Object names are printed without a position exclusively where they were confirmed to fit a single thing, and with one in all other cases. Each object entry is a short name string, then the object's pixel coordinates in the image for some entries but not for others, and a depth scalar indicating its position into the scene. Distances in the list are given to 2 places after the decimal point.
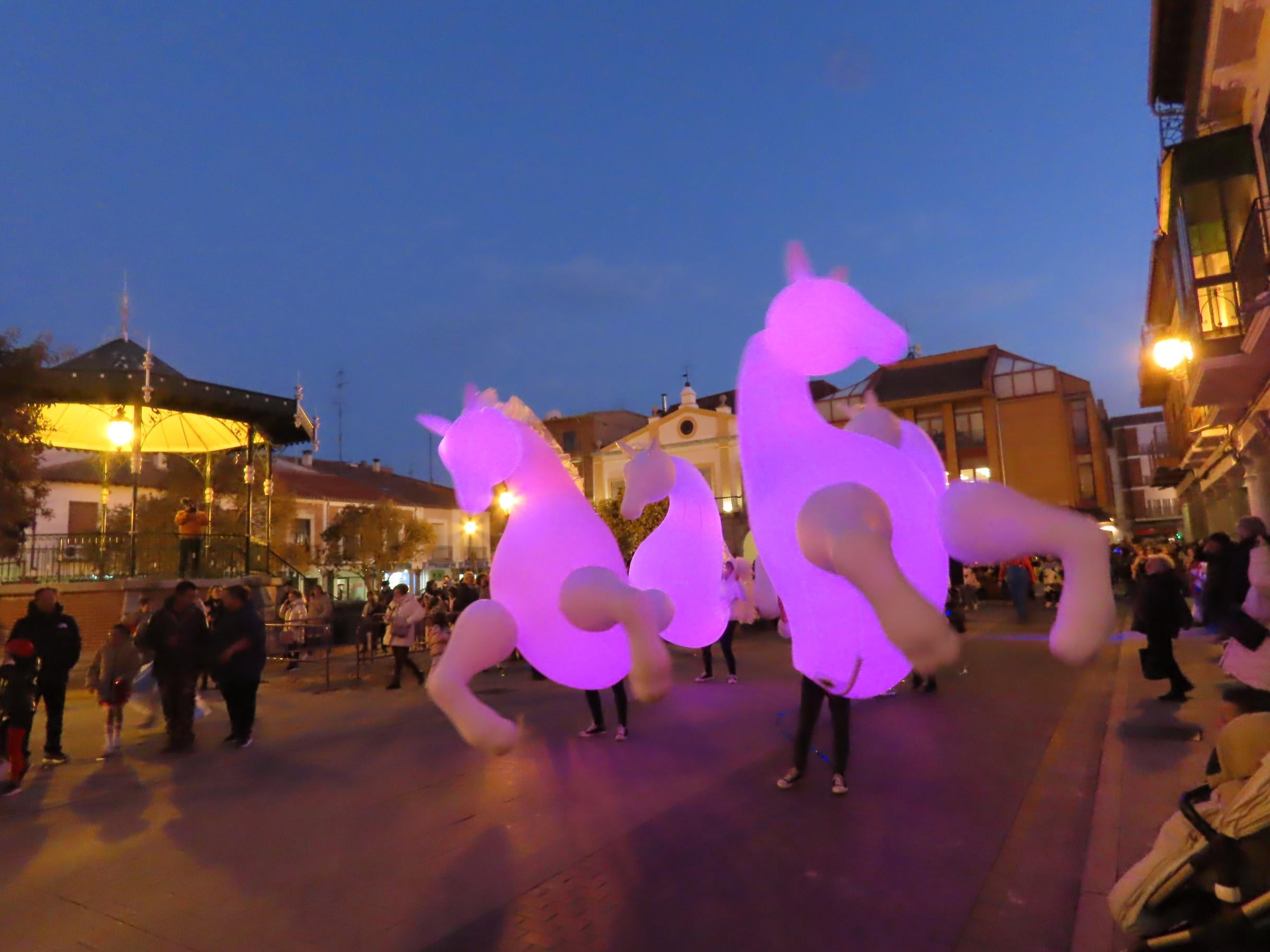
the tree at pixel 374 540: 30.78
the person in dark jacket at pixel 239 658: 7.89
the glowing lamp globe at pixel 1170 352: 9.79
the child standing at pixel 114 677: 7.88
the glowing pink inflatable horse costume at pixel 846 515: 2.27
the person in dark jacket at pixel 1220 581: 7.29
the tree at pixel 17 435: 12.98
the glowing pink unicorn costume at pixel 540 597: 2.73
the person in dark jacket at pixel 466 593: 12.23
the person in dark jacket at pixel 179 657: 7.84
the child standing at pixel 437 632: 9.38
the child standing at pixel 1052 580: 19.97
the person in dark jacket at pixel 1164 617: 8.21
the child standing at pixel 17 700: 6.48
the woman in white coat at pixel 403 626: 11.25
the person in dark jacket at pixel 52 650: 7.25
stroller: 2.63
